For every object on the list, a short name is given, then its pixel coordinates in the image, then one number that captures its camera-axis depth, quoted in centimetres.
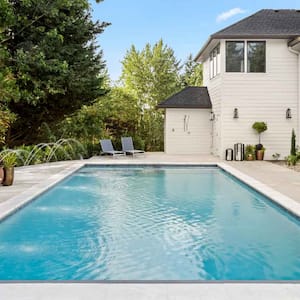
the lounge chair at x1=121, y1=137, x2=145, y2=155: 1362
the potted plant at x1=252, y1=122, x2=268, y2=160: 1205
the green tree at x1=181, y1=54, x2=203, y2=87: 2453
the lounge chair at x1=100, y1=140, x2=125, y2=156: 1314
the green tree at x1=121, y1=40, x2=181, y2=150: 2231
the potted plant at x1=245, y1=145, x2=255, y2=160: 1215
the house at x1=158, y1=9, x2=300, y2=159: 1214
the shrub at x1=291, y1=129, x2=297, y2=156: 1109
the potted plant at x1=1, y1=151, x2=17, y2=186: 685
